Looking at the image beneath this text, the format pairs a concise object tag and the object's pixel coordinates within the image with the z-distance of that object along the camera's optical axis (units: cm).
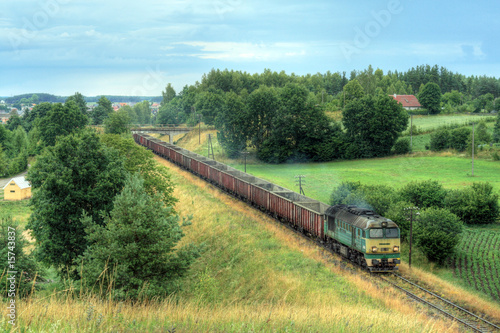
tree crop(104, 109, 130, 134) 10238
